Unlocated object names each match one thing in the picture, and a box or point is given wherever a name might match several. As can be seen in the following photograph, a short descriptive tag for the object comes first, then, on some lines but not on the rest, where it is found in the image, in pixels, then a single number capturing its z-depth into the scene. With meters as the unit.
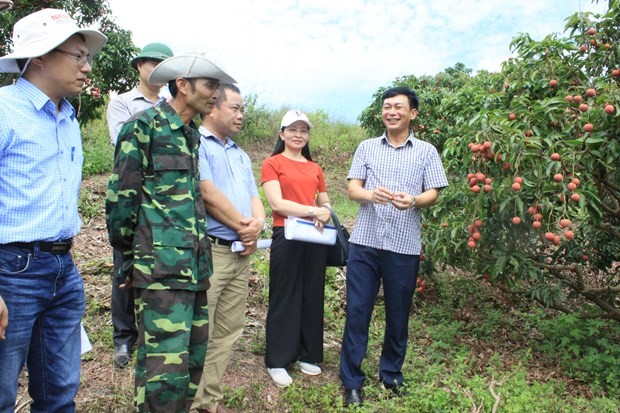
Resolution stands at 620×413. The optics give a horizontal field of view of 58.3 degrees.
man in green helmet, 3.27
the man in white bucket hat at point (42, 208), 1.86
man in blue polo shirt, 2.79
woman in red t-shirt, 3.48
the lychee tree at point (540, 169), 3.12
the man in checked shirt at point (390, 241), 3.28
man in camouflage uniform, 2.19
